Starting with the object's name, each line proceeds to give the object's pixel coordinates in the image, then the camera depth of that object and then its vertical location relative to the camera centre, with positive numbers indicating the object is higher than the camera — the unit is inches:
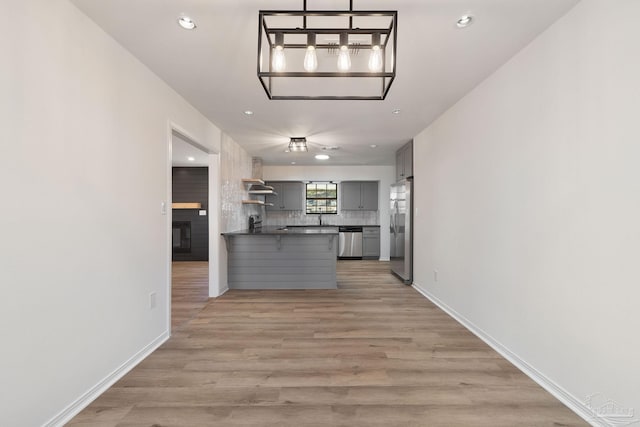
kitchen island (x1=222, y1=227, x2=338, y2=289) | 190.9 -33.9
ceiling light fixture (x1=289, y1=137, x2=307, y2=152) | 189.3 +44.1
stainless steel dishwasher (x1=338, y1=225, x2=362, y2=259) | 307.7 -35.5
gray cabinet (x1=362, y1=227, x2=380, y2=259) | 310.5 -33.5
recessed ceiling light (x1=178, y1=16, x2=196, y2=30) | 75.9 +50.3
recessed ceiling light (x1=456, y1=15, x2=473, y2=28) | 74.8 +50.5
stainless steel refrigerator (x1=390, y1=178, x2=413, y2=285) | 198.1 -13.9
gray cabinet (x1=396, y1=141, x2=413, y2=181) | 199.6 +36.5
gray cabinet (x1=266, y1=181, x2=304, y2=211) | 315.6 +17.9
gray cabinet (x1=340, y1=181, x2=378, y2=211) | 316.5 +18.6
